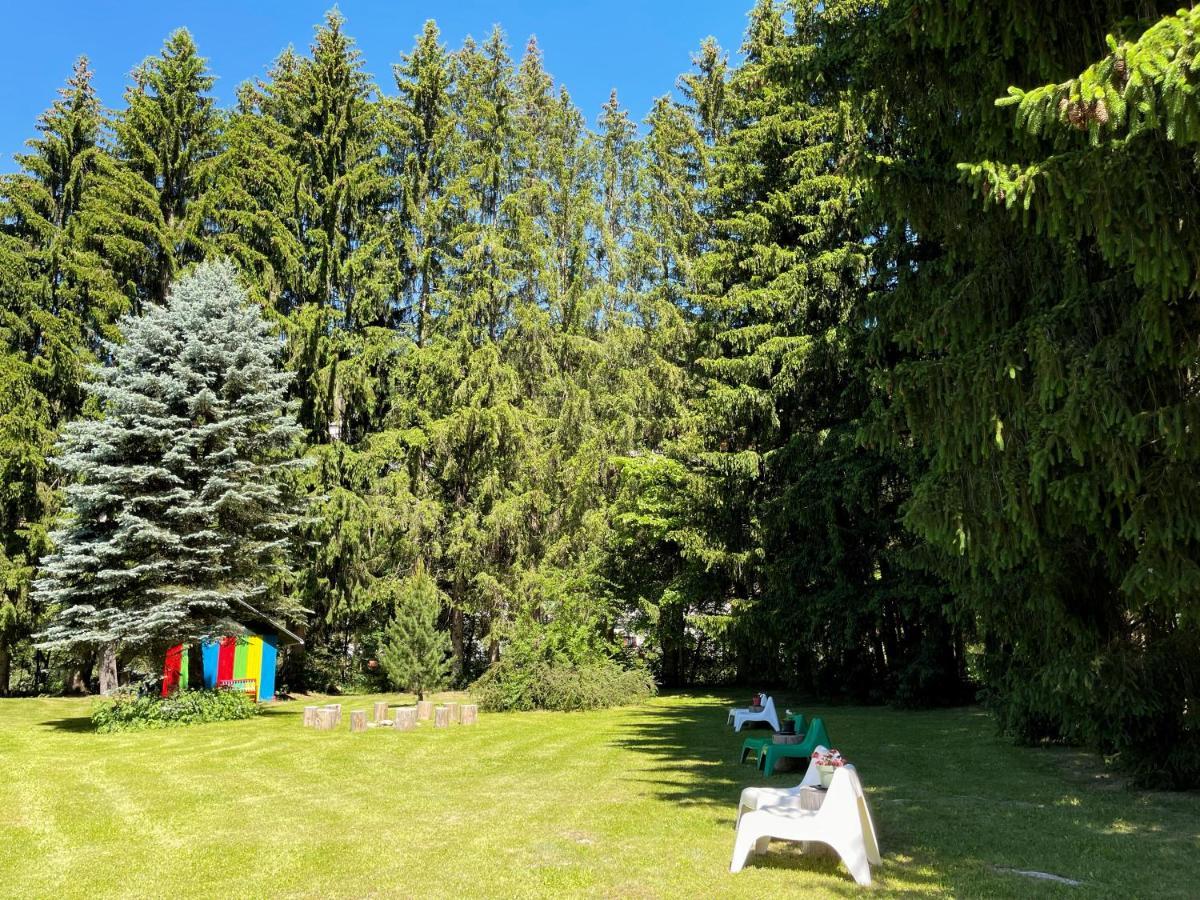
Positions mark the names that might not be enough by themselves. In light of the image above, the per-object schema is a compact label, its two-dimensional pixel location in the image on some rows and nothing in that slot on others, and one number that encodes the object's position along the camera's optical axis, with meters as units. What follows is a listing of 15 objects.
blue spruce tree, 15.18
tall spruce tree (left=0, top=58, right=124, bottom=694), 20.05
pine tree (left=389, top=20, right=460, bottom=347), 24.08
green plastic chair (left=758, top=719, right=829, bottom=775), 9.52
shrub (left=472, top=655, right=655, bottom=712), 17.42
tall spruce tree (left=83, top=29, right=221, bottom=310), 21.34
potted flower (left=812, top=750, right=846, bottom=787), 6.57
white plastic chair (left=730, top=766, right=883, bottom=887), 5.60
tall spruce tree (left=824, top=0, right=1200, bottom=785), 5.14
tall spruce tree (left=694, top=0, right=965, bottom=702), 17.33
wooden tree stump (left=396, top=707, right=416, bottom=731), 14.02
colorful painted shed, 18.59
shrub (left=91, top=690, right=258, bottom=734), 14.72
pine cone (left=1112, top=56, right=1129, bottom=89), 4.51
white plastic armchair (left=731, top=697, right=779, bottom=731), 13.45
